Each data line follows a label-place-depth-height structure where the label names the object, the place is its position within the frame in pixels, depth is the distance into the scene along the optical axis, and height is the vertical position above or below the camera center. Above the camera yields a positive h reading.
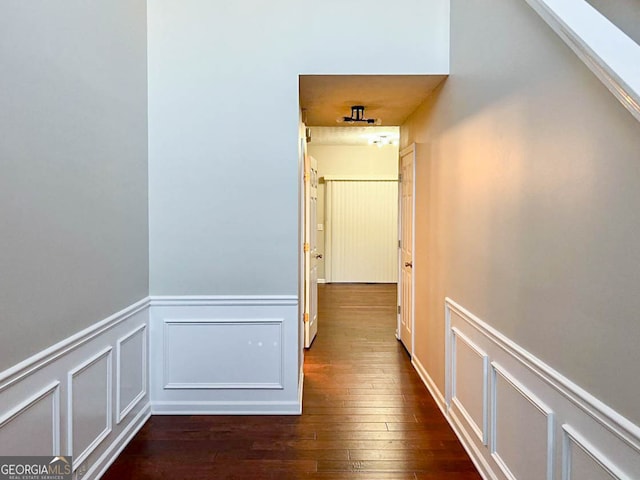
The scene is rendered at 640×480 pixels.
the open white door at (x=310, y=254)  4.21 -0.27
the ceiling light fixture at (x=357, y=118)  3.80 +1.07
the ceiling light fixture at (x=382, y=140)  7.10 +1.51
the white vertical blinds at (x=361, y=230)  8.31 -0.03
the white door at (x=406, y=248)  4.16 -0.20
